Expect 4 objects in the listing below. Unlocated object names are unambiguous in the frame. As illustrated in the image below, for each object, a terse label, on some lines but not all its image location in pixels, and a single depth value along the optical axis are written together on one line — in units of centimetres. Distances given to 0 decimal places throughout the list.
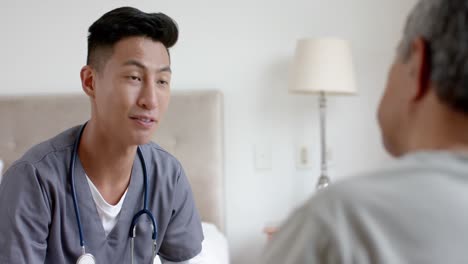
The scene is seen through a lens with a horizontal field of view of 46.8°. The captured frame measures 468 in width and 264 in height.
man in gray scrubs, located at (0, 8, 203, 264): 127
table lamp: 222
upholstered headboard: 238
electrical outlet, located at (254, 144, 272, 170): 248
